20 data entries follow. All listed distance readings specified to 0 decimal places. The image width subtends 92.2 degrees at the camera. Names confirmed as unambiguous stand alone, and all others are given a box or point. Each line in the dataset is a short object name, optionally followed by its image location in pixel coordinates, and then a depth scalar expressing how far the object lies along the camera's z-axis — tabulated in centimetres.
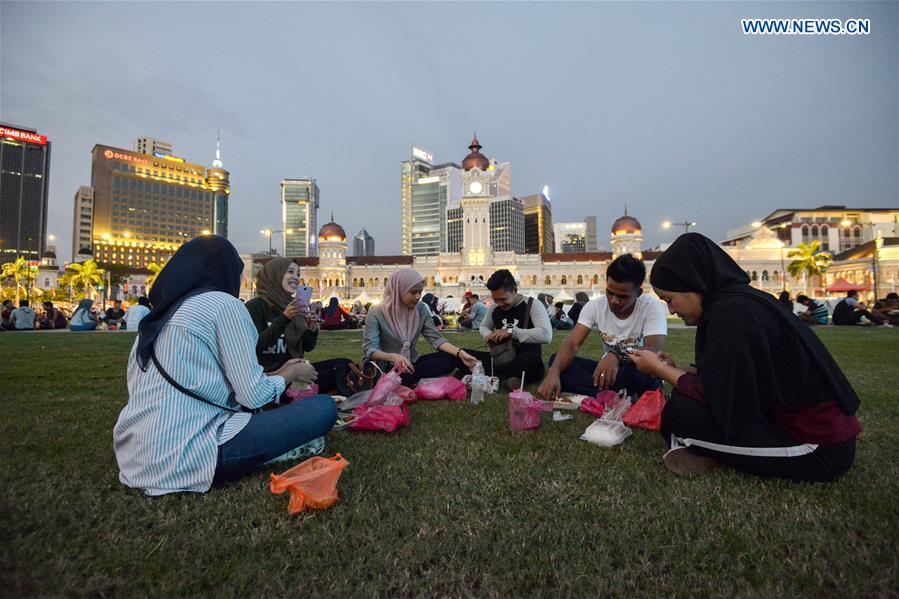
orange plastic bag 184
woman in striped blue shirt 190
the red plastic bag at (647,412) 299
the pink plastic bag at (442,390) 413
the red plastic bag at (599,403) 354
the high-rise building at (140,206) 8856
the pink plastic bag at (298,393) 370
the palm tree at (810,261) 3788
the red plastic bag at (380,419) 302
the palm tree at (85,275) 4697
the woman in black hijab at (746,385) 188
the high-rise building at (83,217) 8944
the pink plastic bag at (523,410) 301
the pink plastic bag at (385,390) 329
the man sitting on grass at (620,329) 341
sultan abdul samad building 5316
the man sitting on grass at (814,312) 1494
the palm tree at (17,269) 4232
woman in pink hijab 425
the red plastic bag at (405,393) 376
